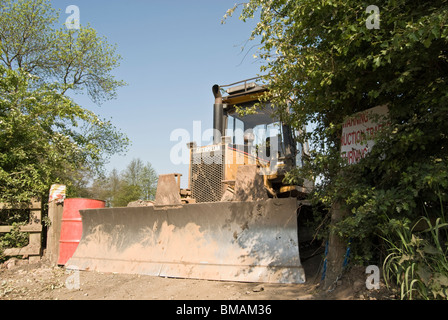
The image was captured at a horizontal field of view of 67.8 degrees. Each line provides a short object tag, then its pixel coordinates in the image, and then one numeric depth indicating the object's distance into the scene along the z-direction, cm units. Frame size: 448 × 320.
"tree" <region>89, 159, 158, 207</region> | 2567
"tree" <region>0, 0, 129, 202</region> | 731
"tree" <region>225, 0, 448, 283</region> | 309
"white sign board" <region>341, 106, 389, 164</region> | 370
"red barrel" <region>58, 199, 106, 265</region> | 645
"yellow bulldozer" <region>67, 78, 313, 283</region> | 447
